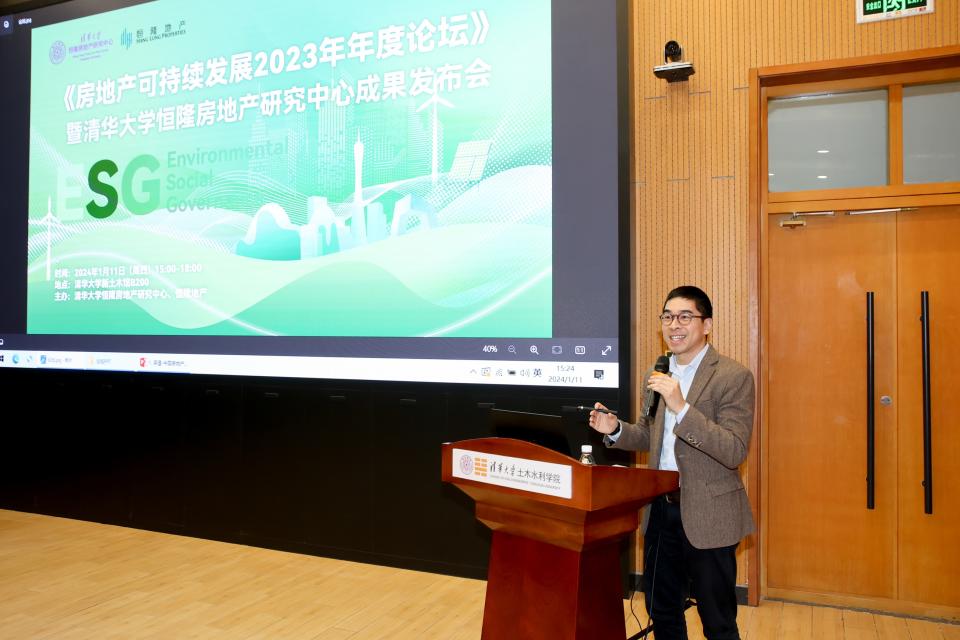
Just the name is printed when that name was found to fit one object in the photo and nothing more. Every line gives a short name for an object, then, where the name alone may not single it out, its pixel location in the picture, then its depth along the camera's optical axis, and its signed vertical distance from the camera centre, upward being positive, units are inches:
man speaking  88.7 -18.2
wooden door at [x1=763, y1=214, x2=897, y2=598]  142.5 -16.4
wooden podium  81.8 -23.8
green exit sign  135.4 +58.2
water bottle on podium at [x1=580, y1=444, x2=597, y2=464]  84.8 -14.7
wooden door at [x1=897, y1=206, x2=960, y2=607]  138.1 -15.0
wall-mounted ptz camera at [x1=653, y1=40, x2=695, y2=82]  143.9 +50.5
